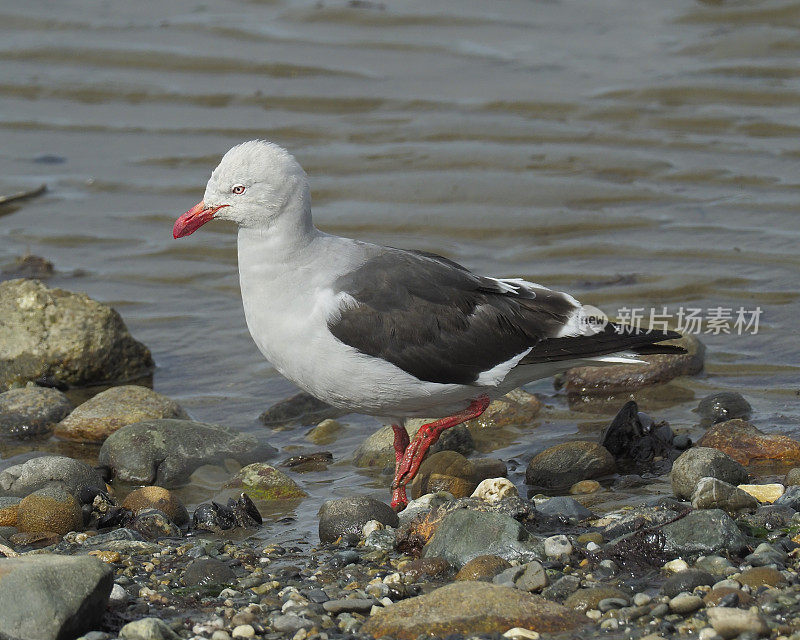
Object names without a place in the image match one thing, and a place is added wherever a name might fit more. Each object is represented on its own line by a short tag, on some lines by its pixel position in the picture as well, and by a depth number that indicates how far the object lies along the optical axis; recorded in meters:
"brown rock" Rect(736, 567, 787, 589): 9.16
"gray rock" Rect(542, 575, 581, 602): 9.28
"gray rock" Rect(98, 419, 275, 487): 13.34
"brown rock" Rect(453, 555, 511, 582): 9.73
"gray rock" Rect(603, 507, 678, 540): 10.21
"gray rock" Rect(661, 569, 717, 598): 9.09
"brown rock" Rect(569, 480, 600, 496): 12.33
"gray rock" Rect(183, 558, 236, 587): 10.01
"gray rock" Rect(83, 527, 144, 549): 10.99
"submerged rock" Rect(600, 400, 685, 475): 13.03
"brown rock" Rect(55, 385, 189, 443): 14.59
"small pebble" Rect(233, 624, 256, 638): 8.92
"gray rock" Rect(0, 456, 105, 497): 12.30
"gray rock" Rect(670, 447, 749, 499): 11.64
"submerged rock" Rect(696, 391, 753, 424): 14.05
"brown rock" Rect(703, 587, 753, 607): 8.83
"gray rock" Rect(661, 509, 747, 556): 9.87
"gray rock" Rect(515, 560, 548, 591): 9.39
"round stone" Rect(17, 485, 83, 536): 11.40
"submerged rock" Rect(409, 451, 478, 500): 12.36
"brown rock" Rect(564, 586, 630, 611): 9.02
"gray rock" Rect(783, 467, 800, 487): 11.54
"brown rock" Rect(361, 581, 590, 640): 8.70
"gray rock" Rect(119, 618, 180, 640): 8.73
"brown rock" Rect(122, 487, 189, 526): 11.84
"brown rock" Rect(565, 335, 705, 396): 15.30
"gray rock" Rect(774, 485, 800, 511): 10.92
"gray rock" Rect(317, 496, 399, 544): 11.11
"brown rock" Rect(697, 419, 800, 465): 12.52
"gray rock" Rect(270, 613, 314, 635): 8.98
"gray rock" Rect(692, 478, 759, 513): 10.87
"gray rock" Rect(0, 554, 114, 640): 8.56
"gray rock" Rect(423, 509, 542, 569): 10.01
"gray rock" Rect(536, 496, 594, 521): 11.12
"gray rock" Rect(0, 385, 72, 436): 14.91
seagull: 11.86
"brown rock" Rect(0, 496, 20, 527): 11.58
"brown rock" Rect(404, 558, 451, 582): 9.95
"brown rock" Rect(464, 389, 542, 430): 14.63
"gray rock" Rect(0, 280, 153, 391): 16.34
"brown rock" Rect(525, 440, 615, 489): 12.58
